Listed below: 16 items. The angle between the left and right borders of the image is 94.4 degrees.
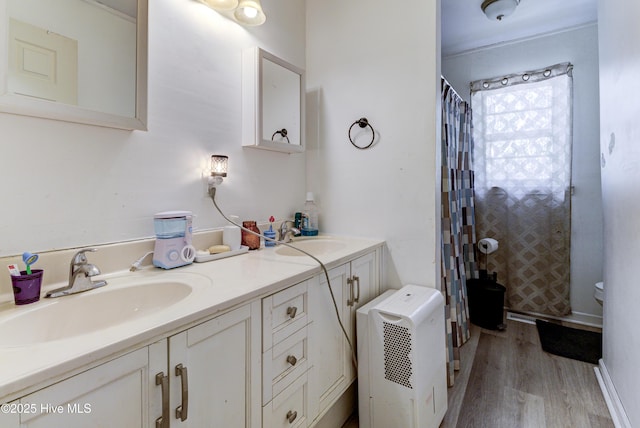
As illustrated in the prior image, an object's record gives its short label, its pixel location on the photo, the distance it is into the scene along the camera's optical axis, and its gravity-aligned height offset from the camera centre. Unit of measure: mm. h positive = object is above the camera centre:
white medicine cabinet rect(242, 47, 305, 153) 1545 +622
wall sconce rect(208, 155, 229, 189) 1394 +205
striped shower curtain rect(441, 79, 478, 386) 1948 -37
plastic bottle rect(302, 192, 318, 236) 1883 -29
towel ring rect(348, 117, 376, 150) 1801 +547
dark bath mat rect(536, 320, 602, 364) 2088 -977
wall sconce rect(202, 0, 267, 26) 1406 +1015
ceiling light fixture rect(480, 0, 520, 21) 2123 +1509
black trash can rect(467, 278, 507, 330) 2479 -766
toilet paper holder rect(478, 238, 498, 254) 2627 -281
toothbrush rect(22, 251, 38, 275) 820 -128
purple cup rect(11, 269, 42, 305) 795 -202
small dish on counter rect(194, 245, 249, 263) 1252 -186
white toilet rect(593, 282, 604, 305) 2161 -581
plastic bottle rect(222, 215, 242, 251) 1405 -112
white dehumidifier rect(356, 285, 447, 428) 1248 -664
